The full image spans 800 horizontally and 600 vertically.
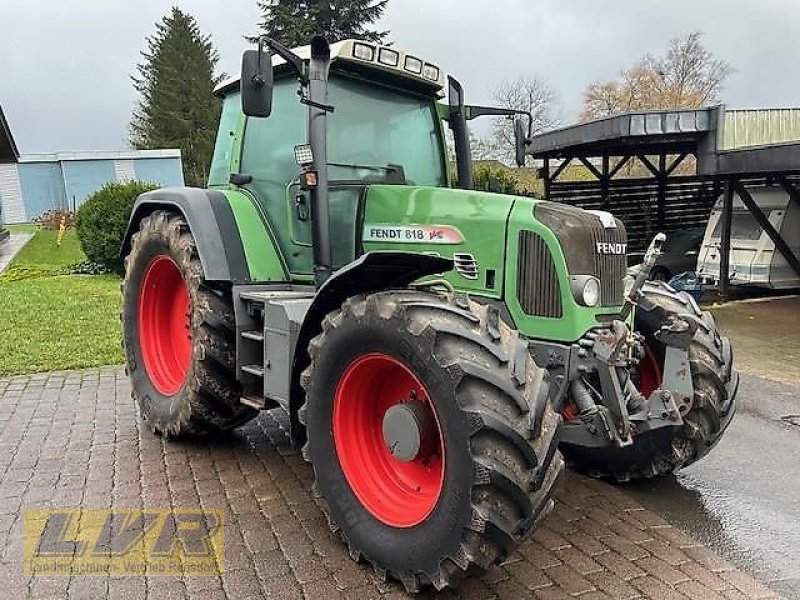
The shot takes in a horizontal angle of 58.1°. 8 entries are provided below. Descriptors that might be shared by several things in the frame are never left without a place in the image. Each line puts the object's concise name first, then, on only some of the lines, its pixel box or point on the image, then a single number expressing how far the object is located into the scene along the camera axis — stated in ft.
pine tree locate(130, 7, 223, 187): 134.62
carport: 35.73
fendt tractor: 9.06
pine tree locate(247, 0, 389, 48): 87.81
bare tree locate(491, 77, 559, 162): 111.75
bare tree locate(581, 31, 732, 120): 129.05
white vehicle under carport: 40.29
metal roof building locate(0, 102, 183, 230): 118.42
